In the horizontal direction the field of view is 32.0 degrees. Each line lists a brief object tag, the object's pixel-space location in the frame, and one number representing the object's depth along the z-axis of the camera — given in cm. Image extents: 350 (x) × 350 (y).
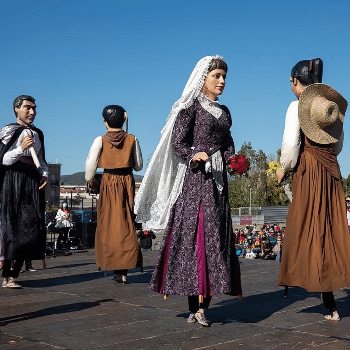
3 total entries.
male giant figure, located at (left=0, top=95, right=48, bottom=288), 715
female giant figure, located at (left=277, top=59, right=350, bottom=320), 491
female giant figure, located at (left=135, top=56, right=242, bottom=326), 480
